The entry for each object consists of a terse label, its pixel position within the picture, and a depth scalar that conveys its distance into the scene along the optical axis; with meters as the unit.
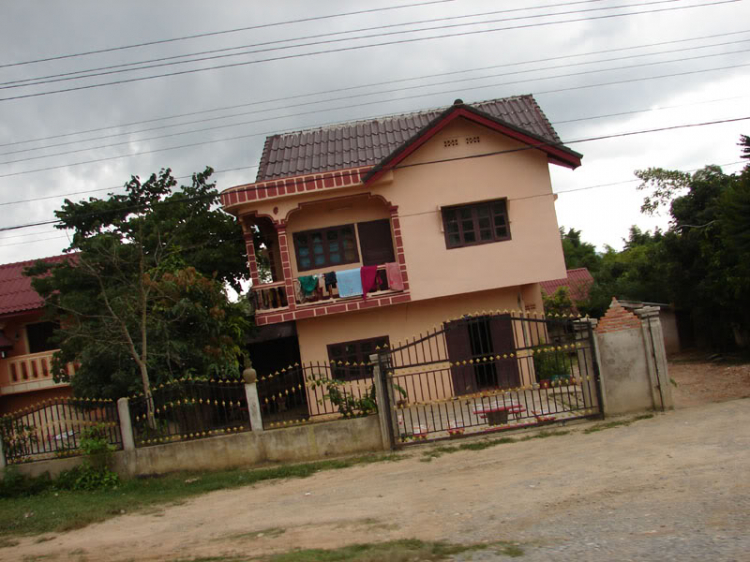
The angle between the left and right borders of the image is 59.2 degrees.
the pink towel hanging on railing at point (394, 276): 16.69
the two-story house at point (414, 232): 16.44
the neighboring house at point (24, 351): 19.89
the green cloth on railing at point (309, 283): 16.83
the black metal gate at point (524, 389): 11.27
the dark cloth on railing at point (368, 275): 16.64
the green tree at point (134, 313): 12.86
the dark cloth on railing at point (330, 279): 16.86
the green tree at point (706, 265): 18.66
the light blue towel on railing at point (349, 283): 16.72
